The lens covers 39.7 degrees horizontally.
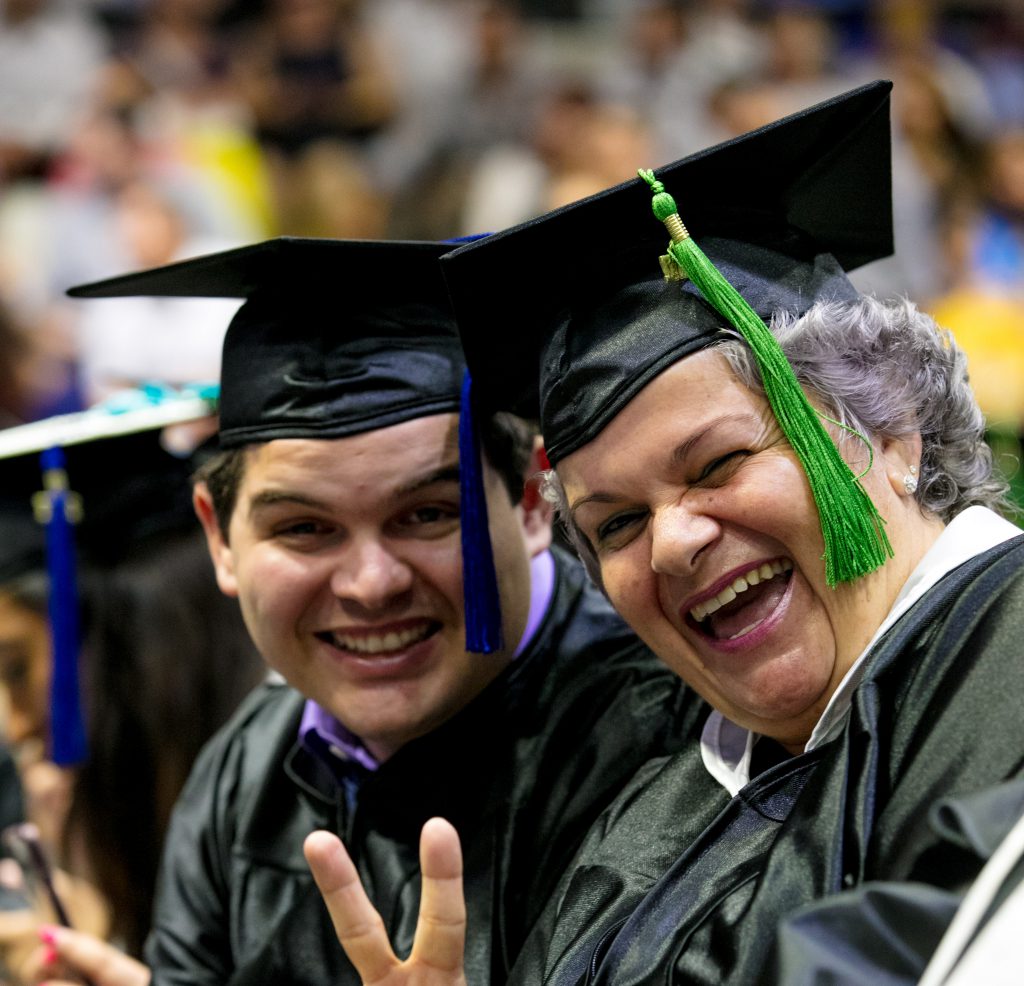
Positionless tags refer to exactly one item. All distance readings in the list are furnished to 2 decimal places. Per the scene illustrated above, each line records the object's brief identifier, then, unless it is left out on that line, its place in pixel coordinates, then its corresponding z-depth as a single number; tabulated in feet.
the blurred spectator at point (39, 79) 22.07
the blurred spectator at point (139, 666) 9.34
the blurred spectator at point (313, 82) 21.89
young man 6.12
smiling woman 4.30
